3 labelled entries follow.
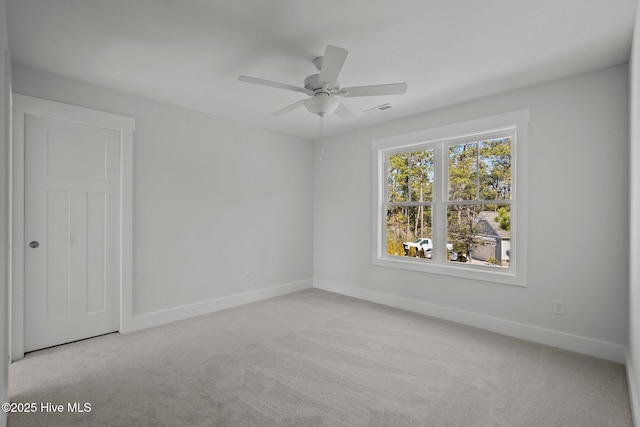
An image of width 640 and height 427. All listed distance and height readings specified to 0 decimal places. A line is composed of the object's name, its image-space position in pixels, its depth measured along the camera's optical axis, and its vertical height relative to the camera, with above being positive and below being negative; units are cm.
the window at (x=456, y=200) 339 +17
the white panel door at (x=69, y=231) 292 -18
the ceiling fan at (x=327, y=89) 229 +98
